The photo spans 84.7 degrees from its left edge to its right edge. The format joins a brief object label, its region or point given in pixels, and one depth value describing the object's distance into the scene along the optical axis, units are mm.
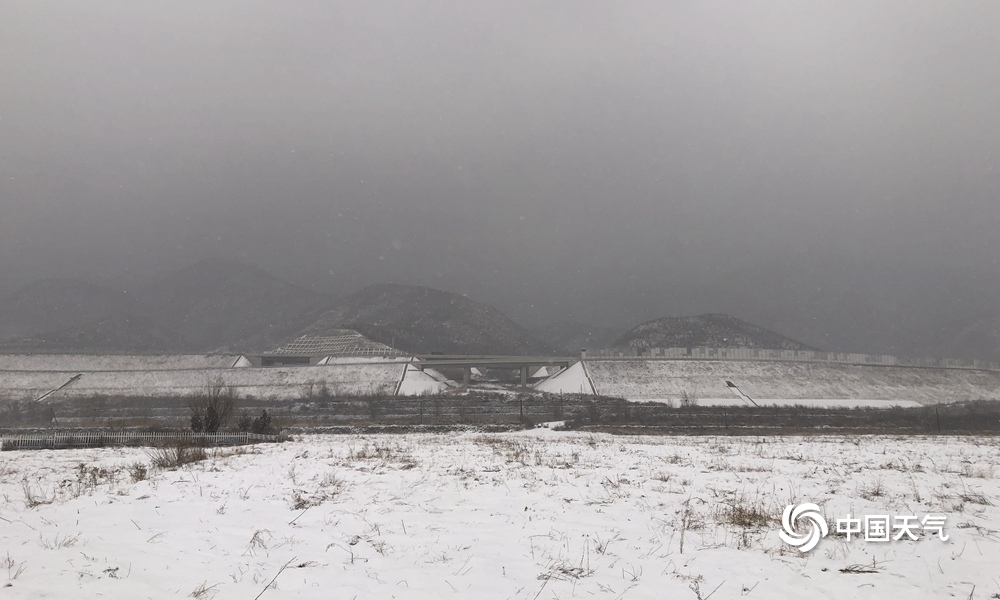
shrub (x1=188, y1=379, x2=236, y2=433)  29312
